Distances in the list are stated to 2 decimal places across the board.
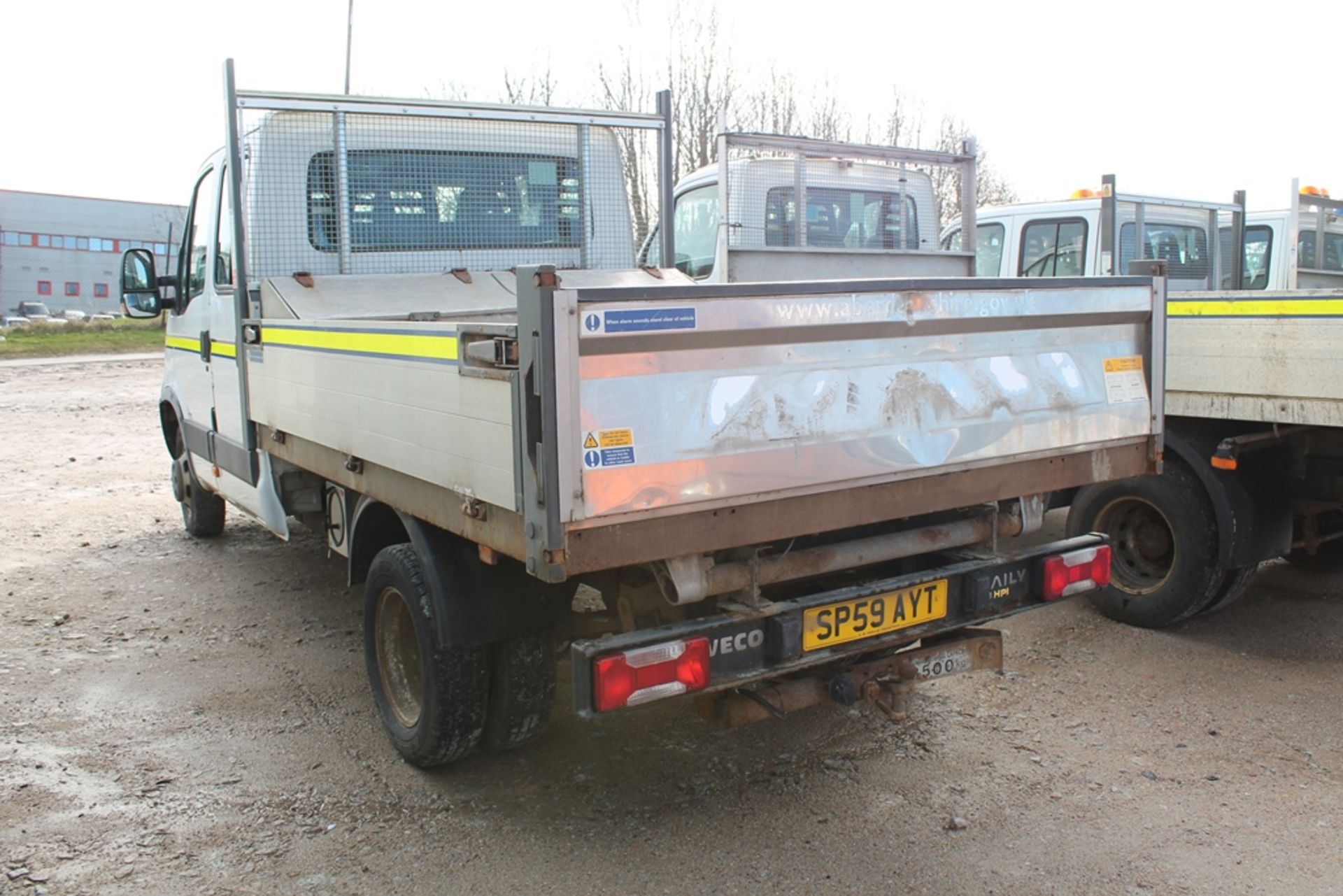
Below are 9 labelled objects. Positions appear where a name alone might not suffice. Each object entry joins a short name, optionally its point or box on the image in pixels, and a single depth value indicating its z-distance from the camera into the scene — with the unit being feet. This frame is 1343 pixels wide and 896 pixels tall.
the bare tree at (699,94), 71.36
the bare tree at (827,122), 75.00
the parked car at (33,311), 179.11
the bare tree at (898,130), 79.00
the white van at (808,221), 25.11
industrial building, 200.54
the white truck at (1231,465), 14.97
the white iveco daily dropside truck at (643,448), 9.03
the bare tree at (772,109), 73.05
